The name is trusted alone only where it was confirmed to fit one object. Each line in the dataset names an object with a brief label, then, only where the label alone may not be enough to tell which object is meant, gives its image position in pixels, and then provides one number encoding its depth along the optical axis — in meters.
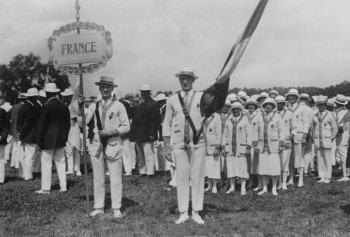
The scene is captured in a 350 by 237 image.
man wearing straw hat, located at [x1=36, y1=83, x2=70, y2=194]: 11.08
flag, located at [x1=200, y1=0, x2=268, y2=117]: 7.36
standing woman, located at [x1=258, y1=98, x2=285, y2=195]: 10.94
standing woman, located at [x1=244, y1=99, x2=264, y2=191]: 11.14
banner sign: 8.04
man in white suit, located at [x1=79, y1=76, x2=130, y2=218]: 8.53
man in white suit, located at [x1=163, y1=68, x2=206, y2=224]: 8.02
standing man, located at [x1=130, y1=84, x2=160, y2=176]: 13.55
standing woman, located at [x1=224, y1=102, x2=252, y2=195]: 11.09
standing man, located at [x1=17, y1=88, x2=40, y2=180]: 12.93
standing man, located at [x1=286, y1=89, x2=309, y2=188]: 12.21
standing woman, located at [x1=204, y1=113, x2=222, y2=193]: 10.86
